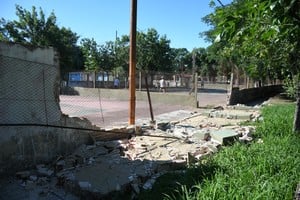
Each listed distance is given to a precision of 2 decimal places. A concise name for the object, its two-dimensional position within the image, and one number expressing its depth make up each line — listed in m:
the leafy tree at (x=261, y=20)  1.98
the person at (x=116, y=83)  18.55
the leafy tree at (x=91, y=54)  29.62
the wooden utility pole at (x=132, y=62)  7.57
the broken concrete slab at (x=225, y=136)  5.78
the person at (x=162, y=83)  19.57
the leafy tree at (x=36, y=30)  24.89
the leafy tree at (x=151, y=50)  31.81
